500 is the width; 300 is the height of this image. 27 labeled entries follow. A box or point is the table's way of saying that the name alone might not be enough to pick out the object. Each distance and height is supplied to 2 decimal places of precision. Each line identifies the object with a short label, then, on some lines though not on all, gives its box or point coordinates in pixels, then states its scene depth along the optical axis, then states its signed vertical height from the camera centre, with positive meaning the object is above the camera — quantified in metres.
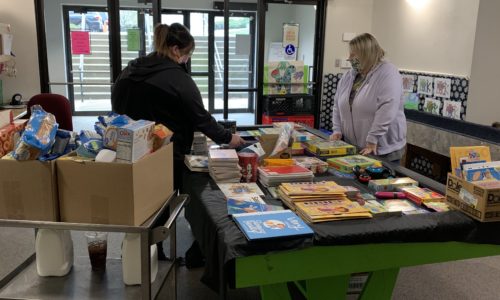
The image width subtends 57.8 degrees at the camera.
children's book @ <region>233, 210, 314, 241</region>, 1.57 -0.60
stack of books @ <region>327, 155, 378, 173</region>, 2.44 -0.56
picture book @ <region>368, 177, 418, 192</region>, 2.15 -0.59
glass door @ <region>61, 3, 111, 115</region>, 5.80 -0.11
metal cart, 1.51 -0.89
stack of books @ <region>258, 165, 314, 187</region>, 2.17 -0.56
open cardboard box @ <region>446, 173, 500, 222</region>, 1.79 -0.55
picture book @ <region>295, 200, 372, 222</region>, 1.76 -0.60
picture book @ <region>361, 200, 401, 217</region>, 1.83 -0.61
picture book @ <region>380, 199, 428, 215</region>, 1.89 -0.62
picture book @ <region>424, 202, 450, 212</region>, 1.92 -0.61
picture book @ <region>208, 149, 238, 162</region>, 2.21 -0.49
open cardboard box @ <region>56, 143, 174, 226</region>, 1.48 -0.45
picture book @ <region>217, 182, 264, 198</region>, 2.05 -0.61
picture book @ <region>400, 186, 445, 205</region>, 1.99 -0.60
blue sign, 6.04 +0.10
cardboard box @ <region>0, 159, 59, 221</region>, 1.50 -0.46
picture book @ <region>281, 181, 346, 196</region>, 1.96 -0.57
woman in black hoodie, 2.44 -0.22
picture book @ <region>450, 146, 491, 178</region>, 1.97 -0.42
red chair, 4.04 -0.48
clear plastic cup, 1.85 -0.80
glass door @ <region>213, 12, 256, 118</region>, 6.03 -0.09
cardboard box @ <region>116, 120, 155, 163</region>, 1.47 -0.29
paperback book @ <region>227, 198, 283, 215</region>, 1.82 -0.61
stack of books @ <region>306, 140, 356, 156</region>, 2.75 -0.55
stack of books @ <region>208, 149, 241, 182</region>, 2.21 -0.54
